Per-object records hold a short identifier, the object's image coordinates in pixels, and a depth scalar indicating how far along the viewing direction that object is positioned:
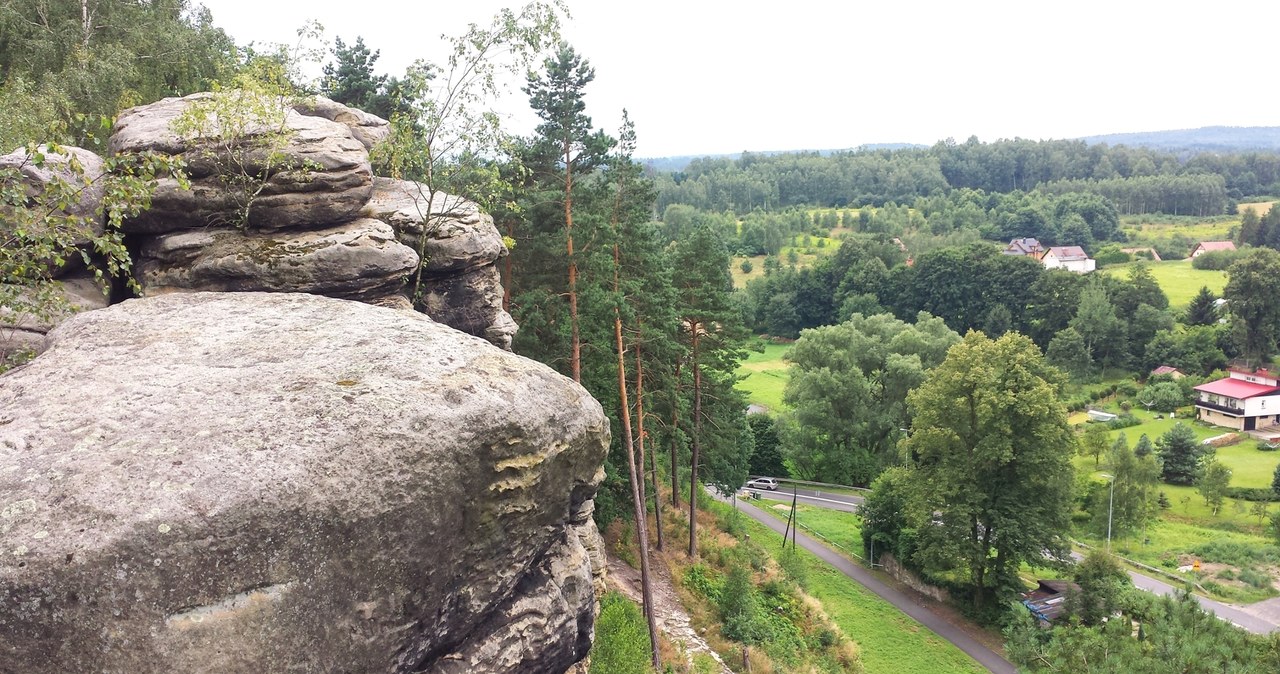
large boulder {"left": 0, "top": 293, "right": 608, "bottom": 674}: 5.79
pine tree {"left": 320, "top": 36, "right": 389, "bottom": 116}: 29.42
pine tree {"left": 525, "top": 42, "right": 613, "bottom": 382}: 19.62
